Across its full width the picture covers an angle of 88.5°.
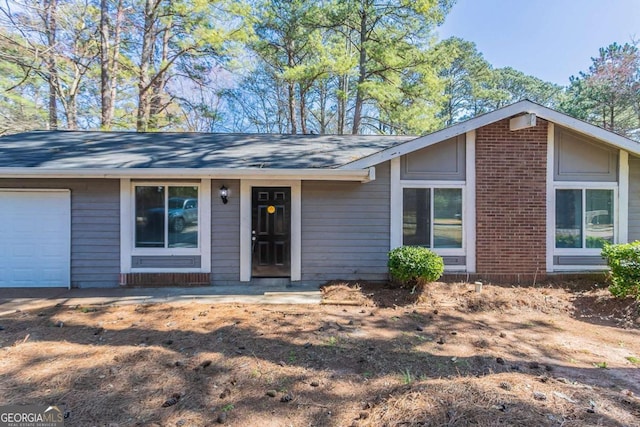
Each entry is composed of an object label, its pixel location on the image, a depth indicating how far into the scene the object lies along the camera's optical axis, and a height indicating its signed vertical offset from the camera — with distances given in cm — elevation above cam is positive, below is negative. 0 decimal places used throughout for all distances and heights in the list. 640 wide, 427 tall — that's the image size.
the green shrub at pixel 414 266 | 576 -93
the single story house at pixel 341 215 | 645 -4
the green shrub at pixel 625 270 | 532 -93
